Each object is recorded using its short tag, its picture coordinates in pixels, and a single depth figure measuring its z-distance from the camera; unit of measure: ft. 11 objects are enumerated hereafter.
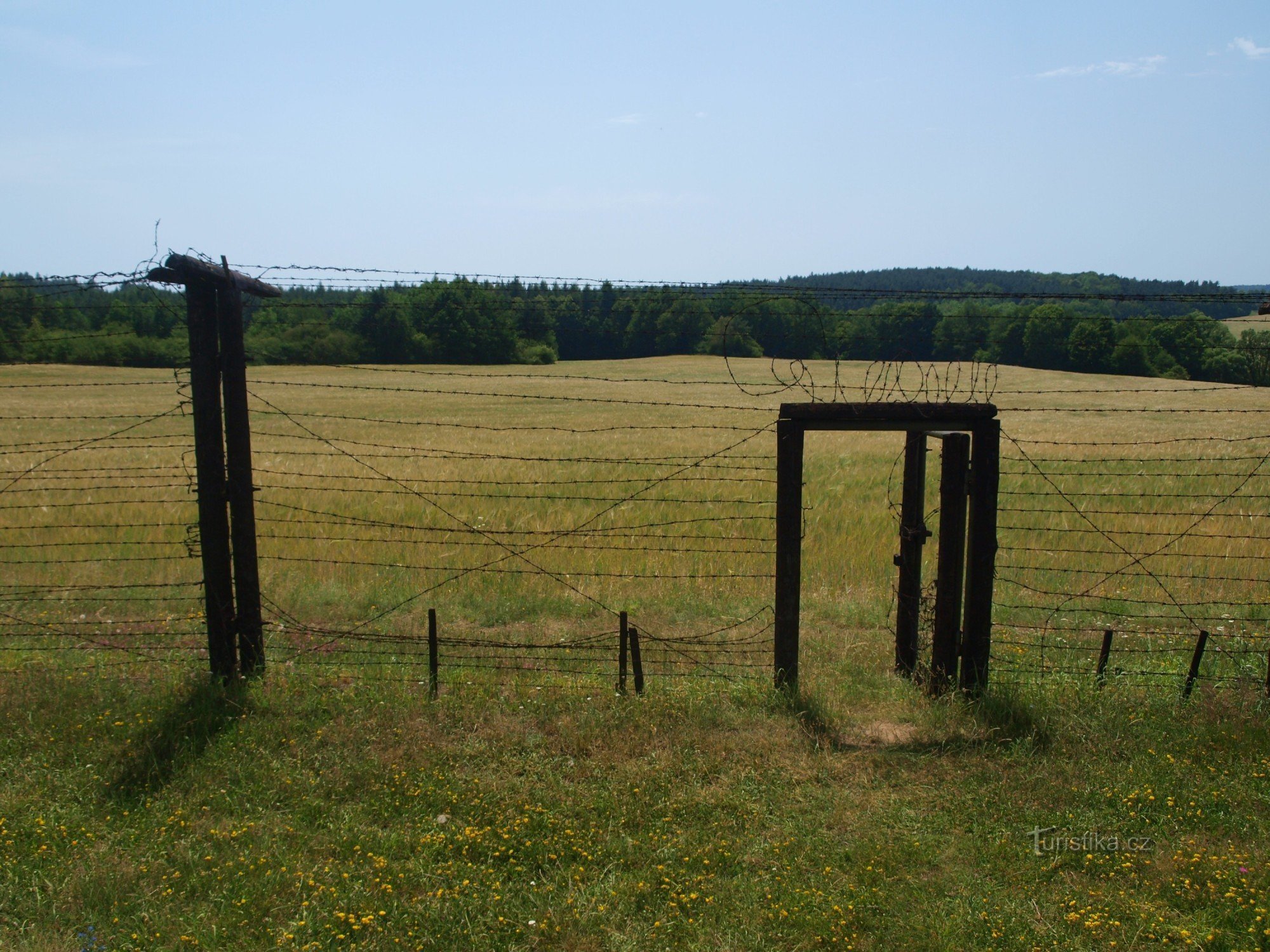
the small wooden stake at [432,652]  17.31
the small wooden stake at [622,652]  17.56
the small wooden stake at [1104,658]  18.30
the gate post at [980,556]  17.22
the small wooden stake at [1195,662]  17.63
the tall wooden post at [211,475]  16.29
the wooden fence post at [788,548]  17.12
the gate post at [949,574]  17.78
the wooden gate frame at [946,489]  17.11
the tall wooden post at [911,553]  19.25
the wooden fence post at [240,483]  16.53
